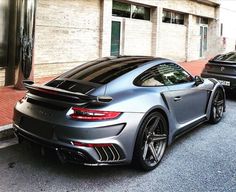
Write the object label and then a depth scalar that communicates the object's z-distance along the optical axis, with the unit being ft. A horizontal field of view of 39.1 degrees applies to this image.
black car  28.04
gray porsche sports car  11.80
